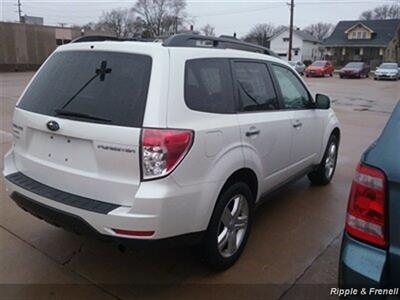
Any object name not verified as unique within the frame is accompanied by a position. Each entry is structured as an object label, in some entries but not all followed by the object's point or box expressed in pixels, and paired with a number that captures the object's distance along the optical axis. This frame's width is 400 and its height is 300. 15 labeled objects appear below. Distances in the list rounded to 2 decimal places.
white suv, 2.53
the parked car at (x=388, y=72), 36.62
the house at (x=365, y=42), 64.31
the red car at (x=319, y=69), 37.84
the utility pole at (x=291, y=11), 42.55
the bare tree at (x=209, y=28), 77.51
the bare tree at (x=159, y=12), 75.12
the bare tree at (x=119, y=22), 76.61
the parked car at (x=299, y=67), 39.00
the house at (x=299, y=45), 69.56
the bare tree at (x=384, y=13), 96.20
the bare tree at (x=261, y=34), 77.94
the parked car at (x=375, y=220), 1.85
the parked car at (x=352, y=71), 38.44
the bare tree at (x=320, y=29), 107.50
